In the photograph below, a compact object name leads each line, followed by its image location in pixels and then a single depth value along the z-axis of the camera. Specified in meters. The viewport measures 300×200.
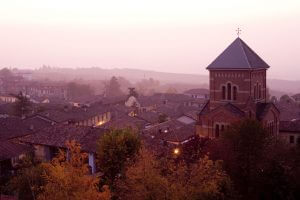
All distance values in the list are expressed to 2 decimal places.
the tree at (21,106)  75.75
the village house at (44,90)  147.50
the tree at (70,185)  21.64
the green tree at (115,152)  31.62
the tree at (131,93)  102.24
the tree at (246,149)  30.39
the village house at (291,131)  46.72
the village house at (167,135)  39.56
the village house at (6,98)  120.44
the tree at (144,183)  22.05
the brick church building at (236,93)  38.69
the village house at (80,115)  64.85
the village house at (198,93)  123.42
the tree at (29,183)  28.00
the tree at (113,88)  148.75
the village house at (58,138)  41.50
